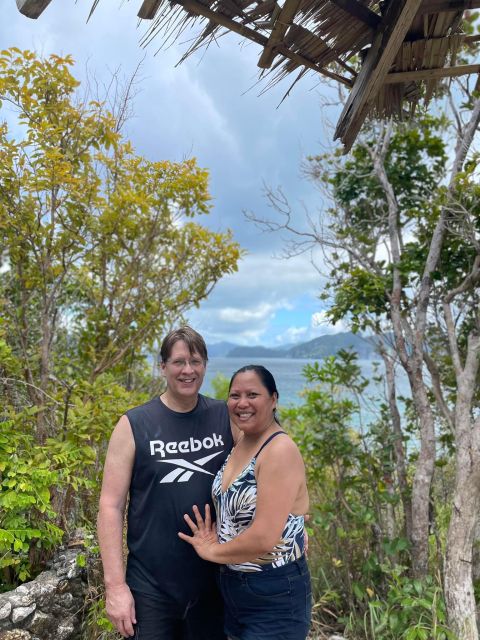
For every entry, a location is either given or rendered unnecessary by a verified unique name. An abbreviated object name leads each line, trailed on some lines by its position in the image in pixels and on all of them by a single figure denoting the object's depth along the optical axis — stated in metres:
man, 1.97
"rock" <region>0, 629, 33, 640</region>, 2.77
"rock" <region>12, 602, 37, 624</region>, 2.83
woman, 1.69
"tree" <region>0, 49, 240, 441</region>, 3.72
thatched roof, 1.80
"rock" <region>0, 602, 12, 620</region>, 2.79
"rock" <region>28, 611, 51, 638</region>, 2.90
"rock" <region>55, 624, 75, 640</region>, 3.04
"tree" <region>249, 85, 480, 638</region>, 3.34
